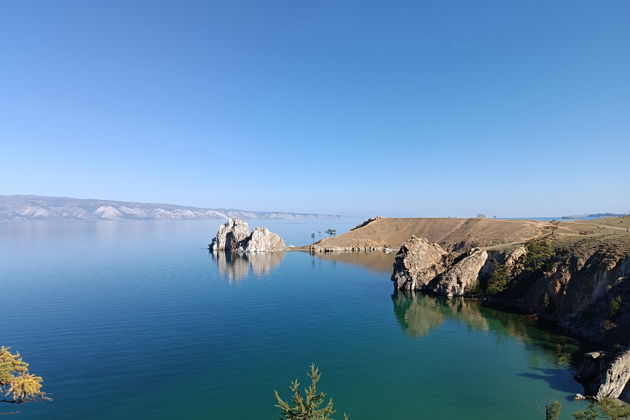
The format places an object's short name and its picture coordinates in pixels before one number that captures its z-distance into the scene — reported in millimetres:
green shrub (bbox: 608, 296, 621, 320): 52859
